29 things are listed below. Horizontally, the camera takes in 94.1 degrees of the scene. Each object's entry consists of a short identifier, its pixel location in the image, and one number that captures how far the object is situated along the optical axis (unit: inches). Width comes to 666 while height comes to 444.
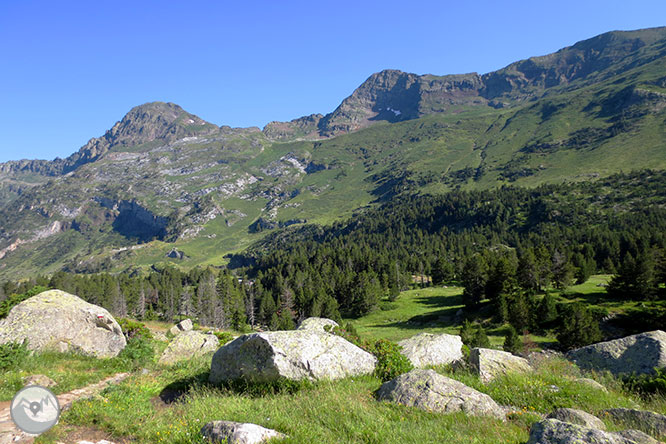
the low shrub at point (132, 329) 955.1
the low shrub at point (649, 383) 395.5
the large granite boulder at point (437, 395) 335.0
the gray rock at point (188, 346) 783.7
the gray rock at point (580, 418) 280.5
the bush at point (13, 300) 966.8
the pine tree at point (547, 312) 2069.4
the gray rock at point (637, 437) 221.1
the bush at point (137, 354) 684.3
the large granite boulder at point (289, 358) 446.0
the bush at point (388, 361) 481.4
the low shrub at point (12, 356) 536.6
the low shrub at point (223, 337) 919.2
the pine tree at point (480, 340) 1469.5
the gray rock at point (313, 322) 853.8
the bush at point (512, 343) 1480.1
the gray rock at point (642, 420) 270.1
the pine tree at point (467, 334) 1523.1
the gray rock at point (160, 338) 1072.7
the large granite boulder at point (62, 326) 730.2
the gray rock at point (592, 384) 392.3
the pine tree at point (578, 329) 1657.2
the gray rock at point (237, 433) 250.3
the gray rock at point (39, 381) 474.3
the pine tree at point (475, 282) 2834.6
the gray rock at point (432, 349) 658.8
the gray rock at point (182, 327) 1390.3
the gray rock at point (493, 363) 464.1
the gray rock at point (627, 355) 460.4
